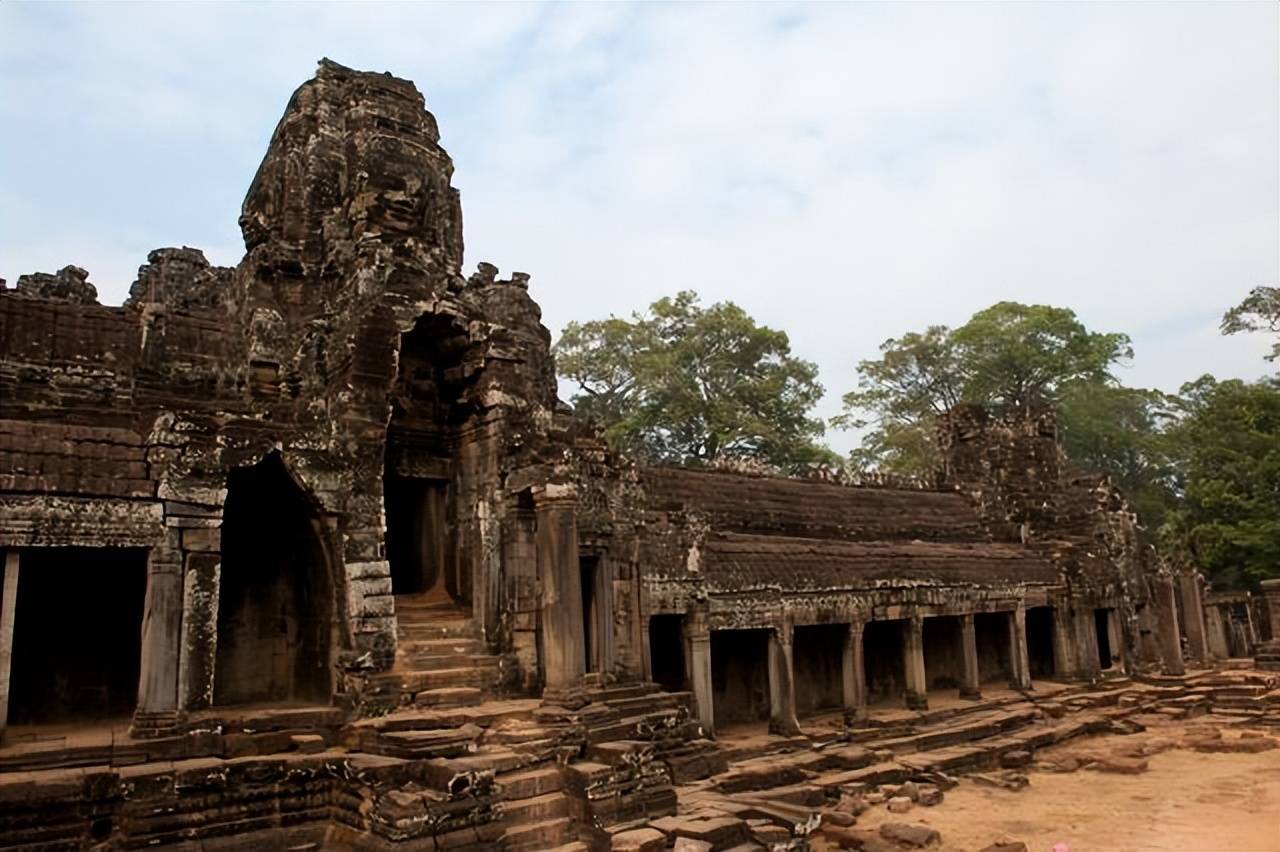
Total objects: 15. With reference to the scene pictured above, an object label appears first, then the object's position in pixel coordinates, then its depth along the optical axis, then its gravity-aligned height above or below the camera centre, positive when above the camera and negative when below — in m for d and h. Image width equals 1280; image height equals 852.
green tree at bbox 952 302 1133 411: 44.53 +10.89
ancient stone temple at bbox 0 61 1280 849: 8.99 +0.21
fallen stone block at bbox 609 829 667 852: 8.91 -2.22
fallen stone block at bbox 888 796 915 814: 12.76 -2.80
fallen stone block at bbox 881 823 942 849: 10.89 -2.73
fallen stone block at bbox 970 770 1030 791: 14.22 -2.84
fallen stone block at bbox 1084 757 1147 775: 15.23 -2.83
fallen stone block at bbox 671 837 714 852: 8.97 -2.27
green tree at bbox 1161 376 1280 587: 32.50 +3.19
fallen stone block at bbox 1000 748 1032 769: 15.97 -2.79
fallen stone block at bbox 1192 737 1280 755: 16.94 -2.85
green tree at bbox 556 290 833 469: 39.91 +9.02
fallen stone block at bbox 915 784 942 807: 13.22 -2.79
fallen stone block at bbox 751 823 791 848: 9.81 -2.41
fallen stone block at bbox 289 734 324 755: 9.54 -1.30
